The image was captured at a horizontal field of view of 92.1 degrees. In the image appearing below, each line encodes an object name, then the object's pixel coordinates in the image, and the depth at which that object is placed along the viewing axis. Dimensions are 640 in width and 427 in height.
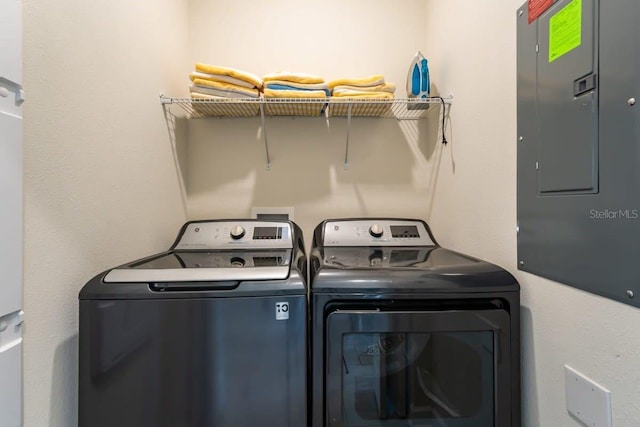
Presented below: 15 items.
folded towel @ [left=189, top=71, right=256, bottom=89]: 1.31
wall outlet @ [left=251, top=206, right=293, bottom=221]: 1.62
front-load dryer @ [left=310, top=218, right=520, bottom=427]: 0.83
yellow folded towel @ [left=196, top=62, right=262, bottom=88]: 1.30
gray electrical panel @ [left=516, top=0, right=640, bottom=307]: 0.58
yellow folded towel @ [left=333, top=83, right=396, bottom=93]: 1.37
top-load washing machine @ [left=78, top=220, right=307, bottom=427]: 0.79
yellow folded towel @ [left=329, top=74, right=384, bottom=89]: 1.36
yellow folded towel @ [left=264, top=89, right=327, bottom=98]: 1.33
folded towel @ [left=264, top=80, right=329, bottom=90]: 1.34
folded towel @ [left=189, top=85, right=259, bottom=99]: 1.33
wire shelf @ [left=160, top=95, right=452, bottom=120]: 1.35
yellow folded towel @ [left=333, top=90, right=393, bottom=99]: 1.36
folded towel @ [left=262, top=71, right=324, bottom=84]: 1.33
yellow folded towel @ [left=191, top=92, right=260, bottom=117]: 1.34
